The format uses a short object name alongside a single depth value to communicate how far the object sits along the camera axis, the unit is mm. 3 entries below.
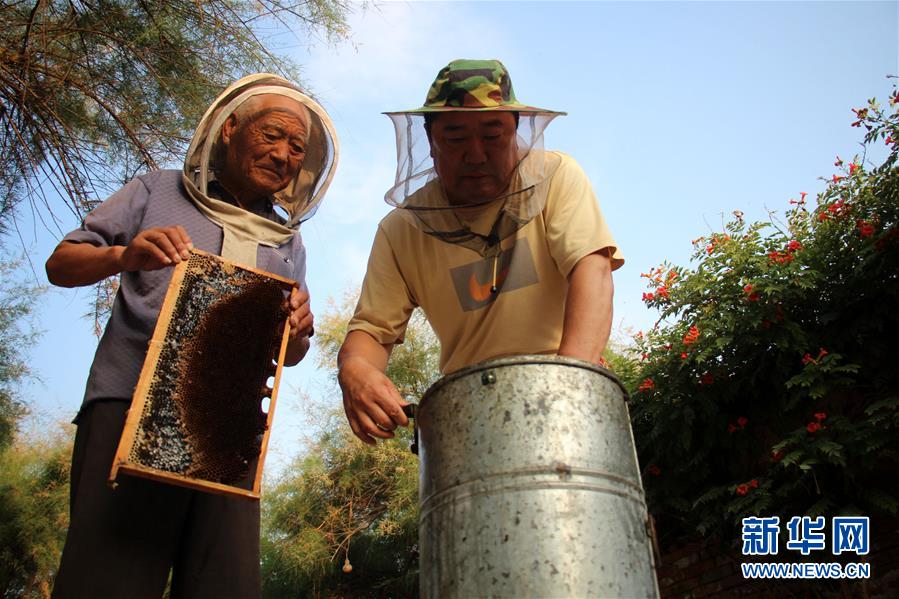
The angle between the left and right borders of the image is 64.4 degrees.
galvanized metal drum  1359
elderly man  1775
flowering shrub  4383
